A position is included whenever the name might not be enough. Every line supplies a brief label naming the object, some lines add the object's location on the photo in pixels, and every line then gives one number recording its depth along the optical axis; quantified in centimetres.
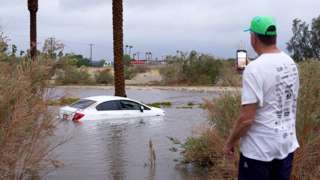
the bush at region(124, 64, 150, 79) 8550
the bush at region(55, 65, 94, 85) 6857
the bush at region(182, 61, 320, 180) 938
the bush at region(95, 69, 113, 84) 7519
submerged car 2239
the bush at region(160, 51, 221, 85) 7056
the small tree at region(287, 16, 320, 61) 5147
